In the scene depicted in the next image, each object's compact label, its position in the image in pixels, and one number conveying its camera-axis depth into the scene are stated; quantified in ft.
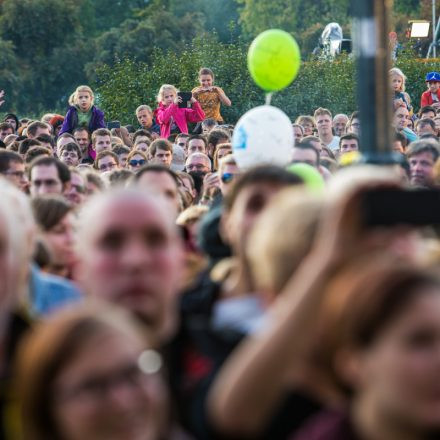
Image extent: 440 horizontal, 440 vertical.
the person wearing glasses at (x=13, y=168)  35.91
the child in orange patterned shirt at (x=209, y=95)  69.82
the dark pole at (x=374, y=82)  16.60
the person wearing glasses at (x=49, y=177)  32.89
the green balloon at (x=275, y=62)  39.96
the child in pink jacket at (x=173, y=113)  67.82
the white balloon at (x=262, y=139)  31.14
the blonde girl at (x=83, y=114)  63.26
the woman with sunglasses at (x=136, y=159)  48.92
